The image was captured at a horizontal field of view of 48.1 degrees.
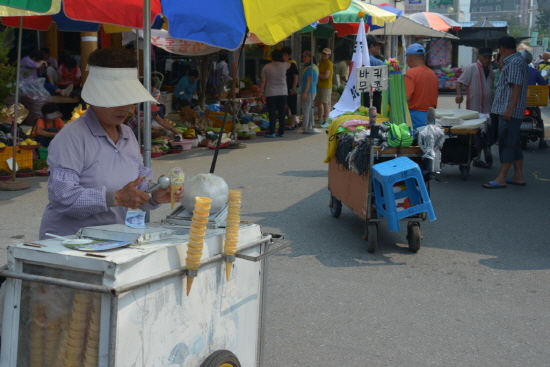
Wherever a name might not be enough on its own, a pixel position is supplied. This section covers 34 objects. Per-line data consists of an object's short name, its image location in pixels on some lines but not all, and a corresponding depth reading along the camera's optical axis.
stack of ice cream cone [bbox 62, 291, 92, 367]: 2.21
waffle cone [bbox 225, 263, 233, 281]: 2.58
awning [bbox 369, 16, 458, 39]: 14.43
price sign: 6.08
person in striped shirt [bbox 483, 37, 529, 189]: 8.26
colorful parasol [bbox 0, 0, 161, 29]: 4.61
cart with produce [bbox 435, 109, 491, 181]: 9.08
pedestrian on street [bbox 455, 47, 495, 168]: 10.48
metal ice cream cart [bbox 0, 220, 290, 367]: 2.14
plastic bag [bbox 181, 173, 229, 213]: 2.76
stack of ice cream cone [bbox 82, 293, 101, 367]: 2.18
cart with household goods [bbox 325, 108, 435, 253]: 5.84
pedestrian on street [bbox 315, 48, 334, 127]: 15.27
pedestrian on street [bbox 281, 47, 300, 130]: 15.21
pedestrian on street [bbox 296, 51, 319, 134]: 14.36
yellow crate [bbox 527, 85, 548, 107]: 11.23
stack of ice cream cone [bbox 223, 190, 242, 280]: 2.54
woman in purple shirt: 2.77
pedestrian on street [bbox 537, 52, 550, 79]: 18.57
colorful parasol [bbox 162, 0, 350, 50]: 3.39
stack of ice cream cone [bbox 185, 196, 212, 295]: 2.34
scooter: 11.61
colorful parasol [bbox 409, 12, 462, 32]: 15.61
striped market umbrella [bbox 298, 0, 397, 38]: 11.96
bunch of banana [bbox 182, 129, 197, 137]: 12.21
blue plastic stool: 5.53
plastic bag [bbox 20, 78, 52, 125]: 10.84
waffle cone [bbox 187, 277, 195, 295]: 2.38
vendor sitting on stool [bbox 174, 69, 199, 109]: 14.46
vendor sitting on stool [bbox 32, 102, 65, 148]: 9.52
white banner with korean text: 7.55
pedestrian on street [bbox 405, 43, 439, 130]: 7.31
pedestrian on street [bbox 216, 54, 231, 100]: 16.02
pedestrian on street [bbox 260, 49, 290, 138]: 13.60
